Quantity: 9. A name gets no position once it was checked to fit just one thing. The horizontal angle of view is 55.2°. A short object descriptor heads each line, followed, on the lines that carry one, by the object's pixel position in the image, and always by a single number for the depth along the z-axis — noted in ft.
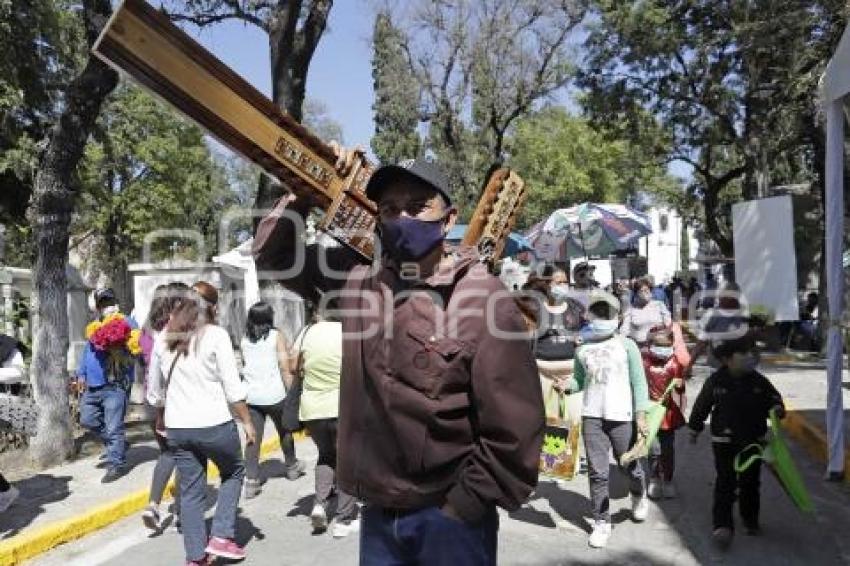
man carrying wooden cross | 7.91
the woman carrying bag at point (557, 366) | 21.30
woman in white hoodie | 16.38
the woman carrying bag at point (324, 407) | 19.16
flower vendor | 25.21
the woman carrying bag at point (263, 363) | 22.40
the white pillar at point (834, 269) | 21.89
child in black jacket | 18.07
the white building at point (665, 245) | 168.86
